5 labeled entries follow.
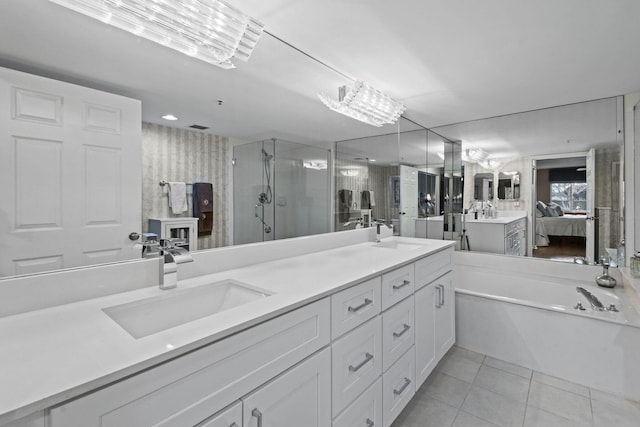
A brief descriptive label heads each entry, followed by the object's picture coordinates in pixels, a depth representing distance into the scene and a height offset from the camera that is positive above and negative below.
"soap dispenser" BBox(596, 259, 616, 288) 2.52 -0.59
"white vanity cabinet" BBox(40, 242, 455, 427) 0.64 -0.49
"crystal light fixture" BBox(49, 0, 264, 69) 1.06 +0.75
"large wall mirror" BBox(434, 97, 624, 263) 2.71 +0.33
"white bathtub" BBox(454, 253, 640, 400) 1.97 -0.88
